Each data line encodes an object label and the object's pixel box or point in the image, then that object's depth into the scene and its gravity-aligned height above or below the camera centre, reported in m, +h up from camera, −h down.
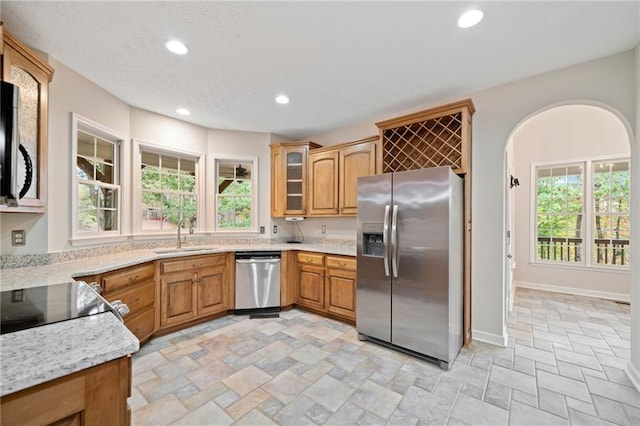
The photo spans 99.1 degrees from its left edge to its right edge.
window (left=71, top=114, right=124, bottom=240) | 2.60 +0.33
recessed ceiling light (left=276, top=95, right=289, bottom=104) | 3.06 +1.30
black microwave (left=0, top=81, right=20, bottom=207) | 0.93 +0.25
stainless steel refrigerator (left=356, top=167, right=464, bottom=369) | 2.38 -0.45
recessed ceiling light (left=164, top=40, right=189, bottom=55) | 2.10 +1.31
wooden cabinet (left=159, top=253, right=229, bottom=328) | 2.99 -0.89
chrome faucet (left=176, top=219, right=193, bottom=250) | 3.48 -0.35
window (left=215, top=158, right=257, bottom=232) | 4.19 +0.29
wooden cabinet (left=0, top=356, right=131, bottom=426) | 0.63 -0.48
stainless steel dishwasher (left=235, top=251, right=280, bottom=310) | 3.57 -0.88
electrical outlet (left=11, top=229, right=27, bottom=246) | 2.14 -0.21
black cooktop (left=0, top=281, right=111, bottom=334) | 1.00 -0.40
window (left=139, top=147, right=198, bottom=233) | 3.53 +0.31
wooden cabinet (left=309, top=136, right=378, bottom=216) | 3.51 +0.54
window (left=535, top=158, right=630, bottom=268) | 4.51 +0.01
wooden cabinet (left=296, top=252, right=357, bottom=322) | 3.26 -0.91
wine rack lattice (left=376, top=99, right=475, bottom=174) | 2.73 +0.83
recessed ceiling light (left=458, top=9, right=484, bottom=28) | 1.80 +1.32
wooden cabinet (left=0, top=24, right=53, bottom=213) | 1.81 +0.73
